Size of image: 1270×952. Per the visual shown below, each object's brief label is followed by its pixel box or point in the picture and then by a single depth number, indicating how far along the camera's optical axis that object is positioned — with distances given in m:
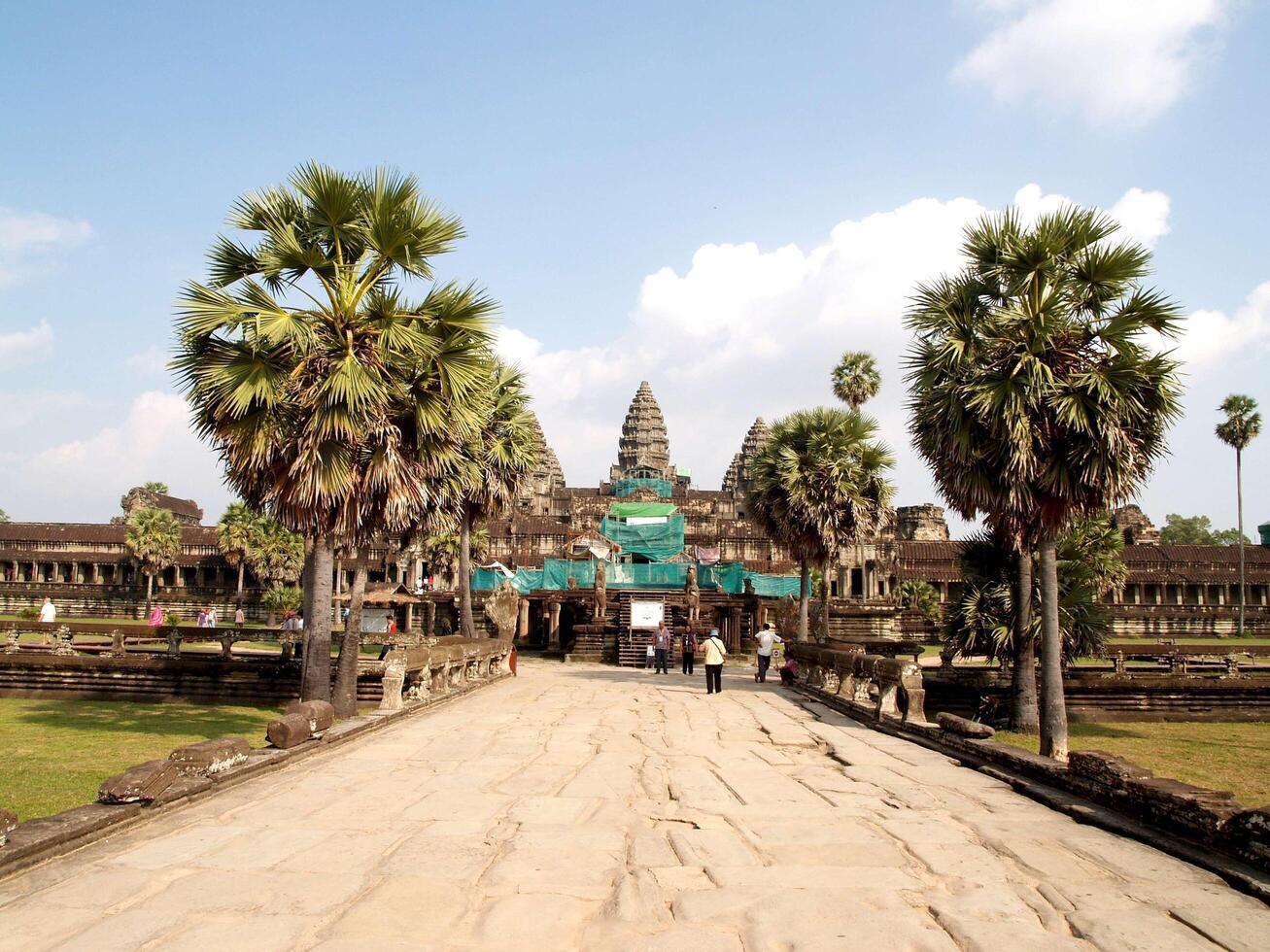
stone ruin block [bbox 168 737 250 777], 7.68
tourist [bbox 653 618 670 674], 25.66
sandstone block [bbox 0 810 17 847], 5.35
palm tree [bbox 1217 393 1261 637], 55.97
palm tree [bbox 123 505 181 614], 54.81
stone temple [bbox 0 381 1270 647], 38.28
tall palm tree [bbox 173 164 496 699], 11.84
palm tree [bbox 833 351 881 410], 38.47
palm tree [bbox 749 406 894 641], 26.30
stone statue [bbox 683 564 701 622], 32.34
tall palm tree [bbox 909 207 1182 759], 12.44
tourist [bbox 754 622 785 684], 22.47
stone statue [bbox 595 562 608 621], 34.94
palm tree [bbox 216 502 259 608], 50.03
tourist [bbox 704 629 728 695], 18.91
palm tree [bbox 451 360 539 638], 24.41
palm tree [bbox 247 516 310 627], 49.84
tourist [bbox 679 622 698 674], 25.33
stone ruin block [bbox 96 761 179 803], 6.59
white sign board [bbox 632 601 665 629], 29.52
